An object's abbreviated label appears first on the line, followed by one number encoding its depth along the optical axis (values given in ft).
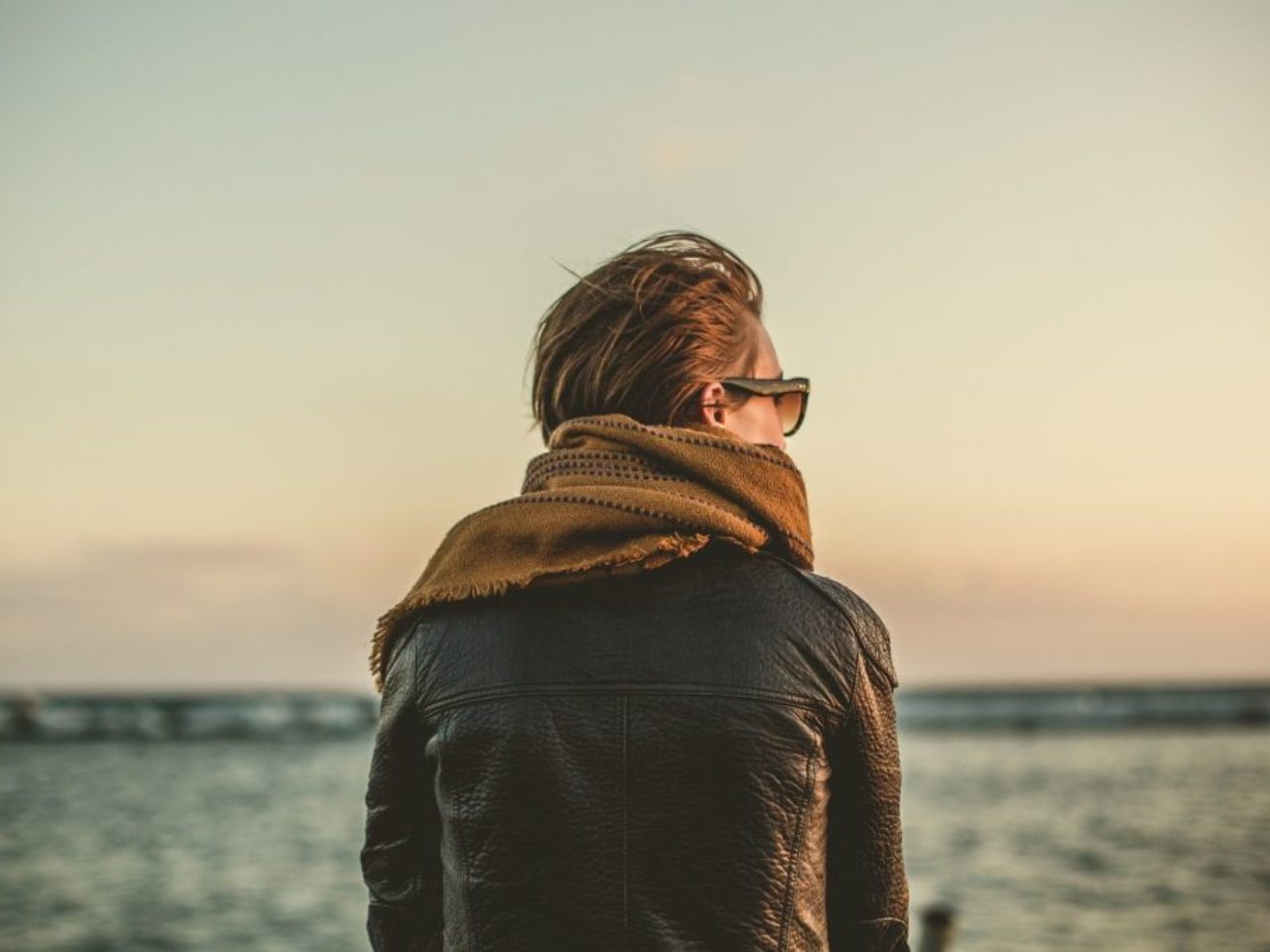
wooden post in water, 22.93
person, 6.07
